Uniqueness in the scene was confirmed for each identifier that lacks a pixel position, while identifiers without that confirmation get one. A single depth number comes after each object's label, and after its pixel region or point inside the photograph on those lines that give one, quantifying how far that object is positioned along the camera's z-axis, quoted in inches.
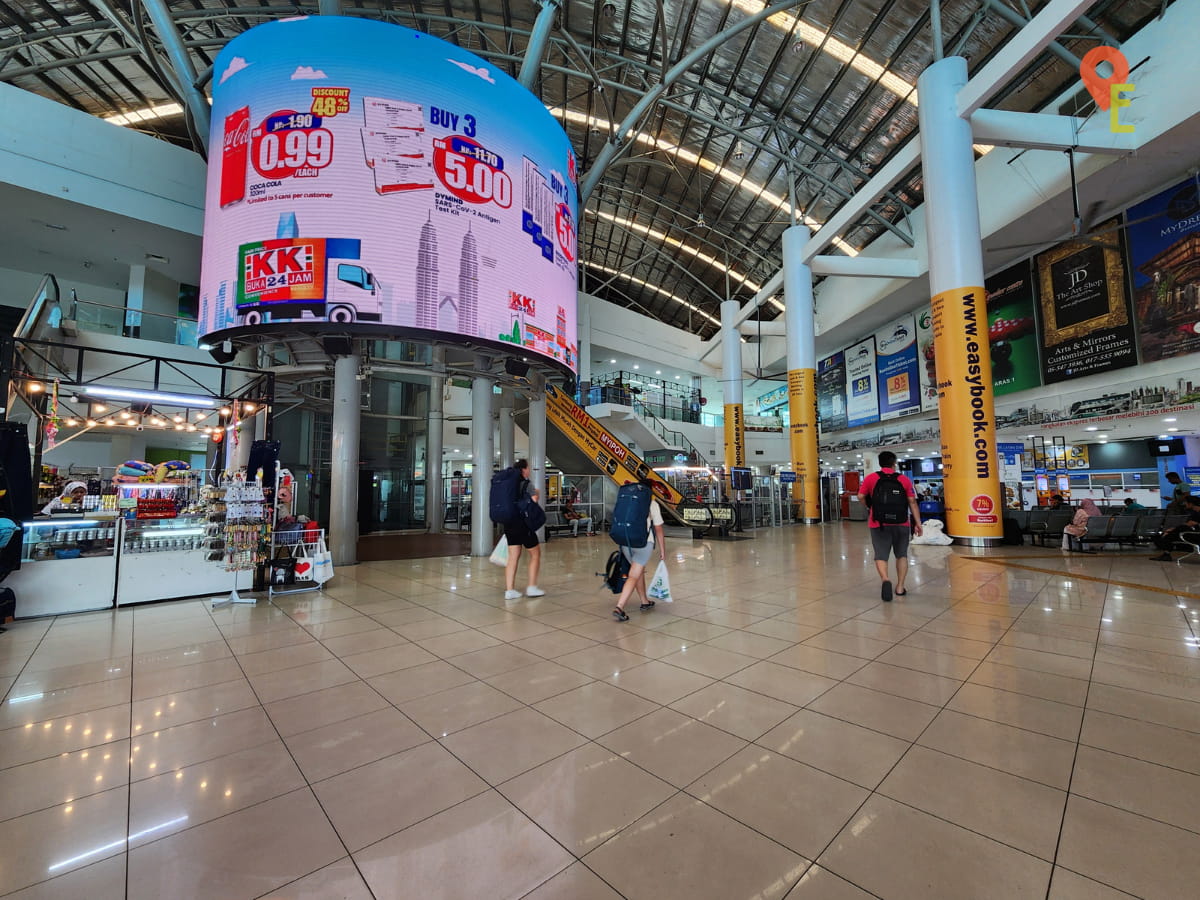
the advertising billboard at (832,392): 935.0
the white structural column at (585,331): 844.0
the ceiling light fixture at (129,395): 292.2
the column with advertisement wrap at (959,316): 386.0
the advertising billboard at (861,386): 854.5
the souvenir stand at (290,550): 242.2
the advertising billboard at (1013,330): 589.9
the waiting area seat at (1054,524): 381.7
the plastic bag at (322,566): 243.9
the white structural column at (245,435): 447.2
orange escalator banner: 524.1
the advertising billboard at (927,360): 726.5
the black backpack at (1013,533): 410.9
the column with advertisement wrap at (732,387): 882.8
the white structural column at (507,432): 577.3
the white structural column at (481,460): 384.8
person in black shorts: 212.2
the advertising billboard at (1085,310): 494.0
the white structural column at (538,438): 448.8
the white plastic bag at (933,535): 419.2
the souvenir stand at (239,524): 219.0
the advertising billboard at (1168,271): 435.5
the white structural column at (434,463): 628.1
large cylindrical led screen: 285.9
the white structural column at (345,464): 326.6
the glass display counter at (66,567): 187.8
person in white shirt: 176.2
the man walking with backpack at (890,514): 206.5
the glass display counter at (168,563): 209.9
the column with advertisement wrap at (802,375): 687.1
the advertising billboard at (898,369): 764.0
